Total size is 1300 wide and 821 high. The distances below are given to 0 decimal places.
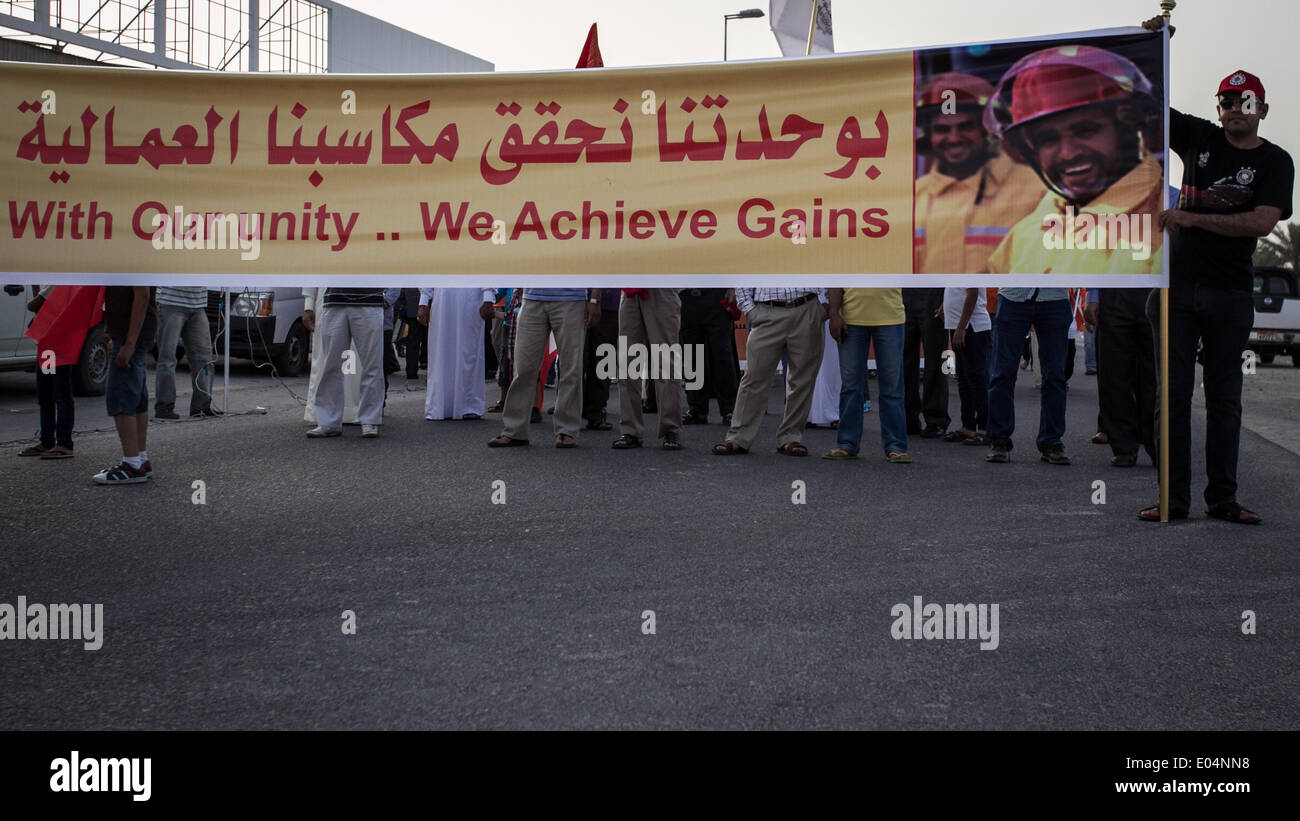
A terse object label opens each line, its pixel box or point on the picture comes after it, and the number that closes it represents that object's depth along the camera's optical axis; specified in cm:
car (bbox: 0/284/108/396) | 1333
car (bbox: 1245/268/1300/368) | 3488
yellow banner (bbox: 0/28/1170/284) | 671
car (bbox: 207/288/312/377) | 1805
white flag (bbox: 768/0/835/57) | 1365
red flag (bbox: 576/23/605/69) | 967
